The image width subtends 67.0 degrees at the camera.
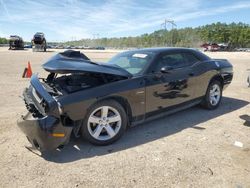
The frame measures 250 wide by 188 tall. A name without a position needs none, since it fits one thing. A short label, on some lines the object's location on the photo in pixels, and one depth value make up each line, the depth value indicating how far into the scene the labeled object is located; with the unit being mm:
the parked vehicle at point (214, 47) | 35524
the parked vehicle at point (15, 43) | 27726
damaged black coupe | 2617
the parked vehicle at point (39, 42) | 24416
